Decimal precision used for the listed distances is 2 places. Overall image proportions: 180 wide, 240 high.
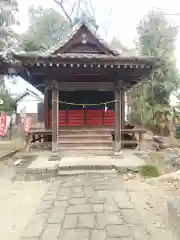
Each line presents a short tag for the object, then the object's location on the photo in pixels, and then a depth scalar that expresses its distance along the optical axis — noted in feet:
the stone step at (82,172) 15.86
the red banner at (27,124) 23.53
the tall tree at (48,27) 59.84
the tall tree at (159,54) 43.92
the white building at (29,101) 70.28
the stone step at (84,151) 20.74
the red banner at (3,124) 23.54
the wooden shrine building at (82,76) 18.93
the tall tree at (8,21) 44.75
